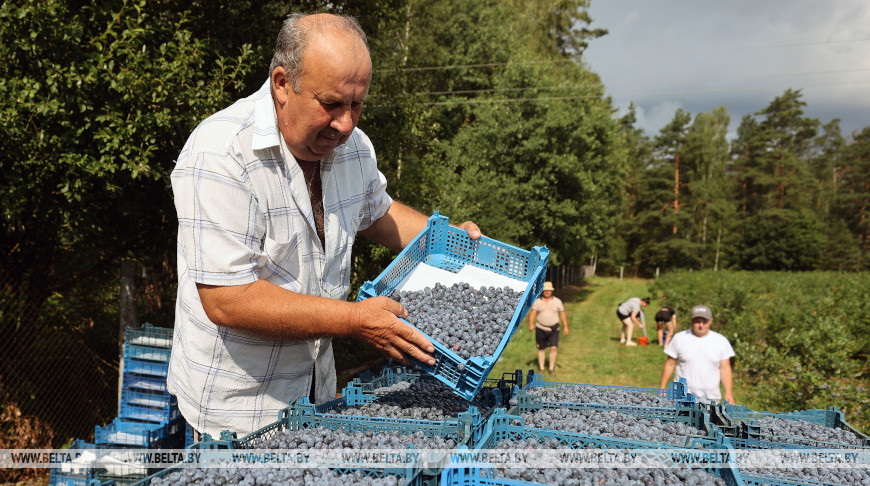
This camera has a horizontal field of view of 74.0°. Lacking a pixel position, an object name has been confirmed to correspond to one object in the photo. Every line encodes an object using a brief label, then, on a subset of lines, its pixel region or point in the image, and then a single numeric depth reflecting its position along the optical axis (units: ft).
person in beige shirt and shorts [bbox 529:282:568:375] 37.97
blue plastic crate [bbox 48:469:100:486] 13.60
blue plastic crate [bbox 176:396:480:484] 7.00
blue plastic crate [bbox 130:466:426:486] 5.96
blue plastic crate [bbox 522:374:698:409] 9.87
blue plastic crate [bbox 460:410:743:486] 7.43
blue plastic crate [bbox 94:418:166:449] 15.08
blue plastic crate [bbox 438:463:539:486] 6.17
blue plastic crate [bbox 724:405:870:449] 9.52
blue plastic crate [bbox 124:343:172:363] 17.08
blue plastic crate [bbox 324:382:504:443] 8.55
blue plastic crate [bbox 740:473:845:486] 7.13
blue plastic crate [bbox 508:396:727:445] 9.19
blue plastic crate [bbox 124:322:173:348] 17.36
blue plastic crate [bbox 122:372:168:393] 17.35
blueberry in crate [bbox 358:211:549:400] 7.72
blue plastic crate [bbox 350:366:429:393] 9.78
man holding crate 6.83
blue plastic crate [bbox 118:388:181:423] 16.94
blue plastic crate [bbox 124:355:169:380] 17.17
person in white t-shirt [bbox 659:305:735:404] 20.29
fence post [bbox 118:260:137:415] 20.71
